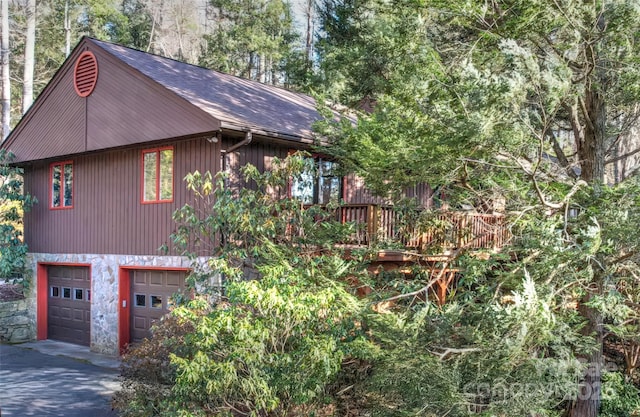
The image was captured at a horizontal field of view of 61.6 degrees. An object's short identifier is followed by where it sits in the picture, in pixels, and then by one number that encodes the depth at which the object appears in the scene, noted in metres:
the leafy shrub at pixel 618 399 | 10.59
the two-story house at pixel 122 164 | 11.34
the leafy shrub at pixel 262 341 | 6.55
